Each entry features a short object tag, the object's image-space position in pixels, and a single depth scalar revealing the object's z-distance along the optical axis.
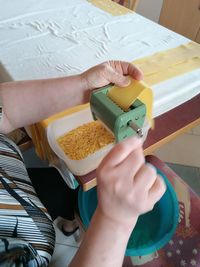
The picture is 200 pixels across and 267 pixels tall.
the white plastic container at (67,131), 0.56
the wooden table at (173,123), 0.66
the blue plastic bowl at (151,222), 0.64
